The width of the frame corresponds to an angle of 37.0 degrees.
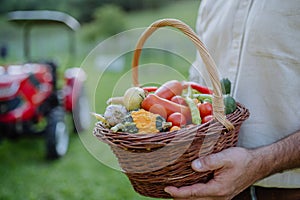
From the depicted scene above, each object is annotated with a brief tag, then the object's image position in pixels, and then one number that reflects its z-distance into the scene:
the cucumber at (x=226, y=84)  1.11
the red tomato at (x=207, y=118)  0.96
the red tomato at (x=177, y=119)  0.93
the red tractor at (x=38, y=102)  3.25
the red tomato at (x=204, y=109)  0.98
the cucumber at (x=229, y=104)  1.01
